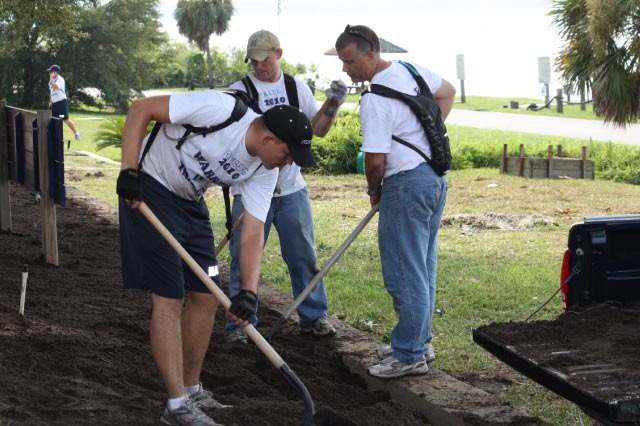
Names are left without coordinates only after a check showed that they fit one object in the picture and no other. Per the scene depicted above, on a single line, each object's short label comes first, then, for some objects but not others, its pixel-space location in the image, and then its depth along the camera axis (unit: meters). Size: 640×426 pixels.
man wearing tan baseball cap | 6.17
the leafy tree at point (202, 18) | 58.44
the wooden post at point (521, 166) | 16.72
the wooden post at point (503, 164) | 17.16
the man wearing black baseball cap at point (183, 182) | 4.44
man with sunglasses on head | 5.34
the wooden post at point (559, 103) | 34.68
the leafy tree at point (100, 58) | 40.72
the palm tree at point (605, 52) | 14.52
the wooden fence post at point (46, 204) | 8.38
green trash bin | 12.82
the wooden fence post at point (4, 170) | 9.92
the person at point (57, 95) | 24.57
